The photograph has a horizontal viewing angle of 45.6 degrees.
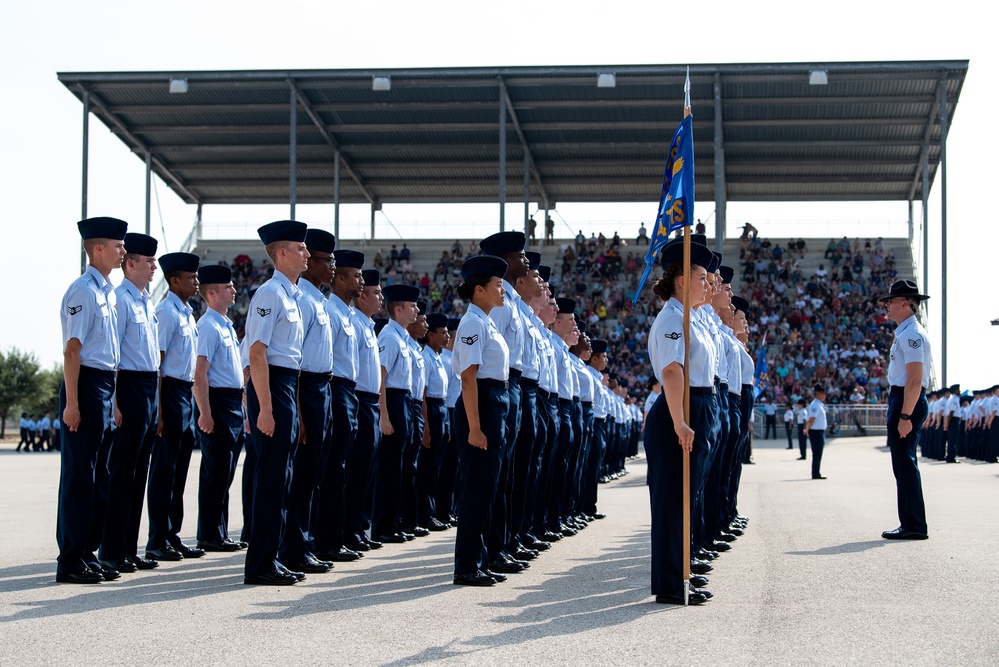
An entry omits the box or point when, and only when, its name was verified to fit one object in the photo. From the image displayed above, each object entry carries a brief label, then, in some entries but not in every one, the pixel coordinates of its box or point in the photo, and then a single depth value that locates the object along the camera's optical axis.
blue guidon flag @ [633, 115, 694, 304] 6.84
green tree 63.09
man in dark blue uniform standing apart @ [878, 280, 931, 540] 9.66
